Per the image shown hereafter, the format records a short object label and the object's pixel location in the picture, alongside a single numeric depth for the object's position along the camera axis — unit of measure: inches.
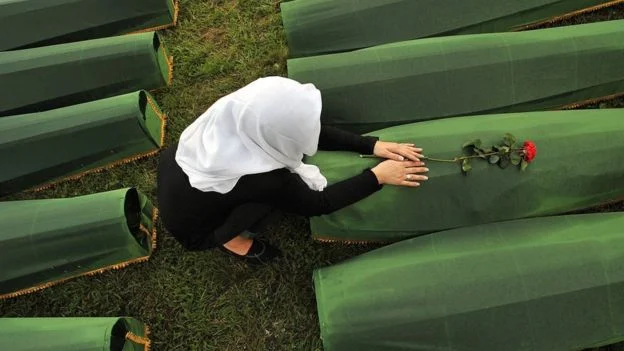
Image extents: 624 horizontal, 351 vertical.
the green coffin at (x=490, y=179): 77.7
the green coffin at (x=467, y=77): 88.0
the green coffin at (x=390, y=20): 98.5
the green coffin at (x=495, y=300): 69.7
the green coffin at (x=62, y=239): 83.1
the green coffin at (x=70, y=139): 93.4
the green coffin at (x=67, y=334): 73.1
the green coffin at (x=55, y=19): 112.0
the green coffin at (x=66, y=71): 102.1
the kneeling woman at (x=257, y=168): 55.9
